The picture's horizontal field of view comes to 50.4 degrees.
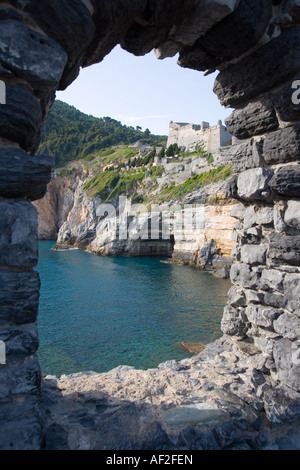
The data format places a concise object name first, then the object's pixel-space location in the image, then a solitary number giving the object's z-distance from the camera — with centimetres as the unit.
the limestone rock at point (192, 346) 1096
